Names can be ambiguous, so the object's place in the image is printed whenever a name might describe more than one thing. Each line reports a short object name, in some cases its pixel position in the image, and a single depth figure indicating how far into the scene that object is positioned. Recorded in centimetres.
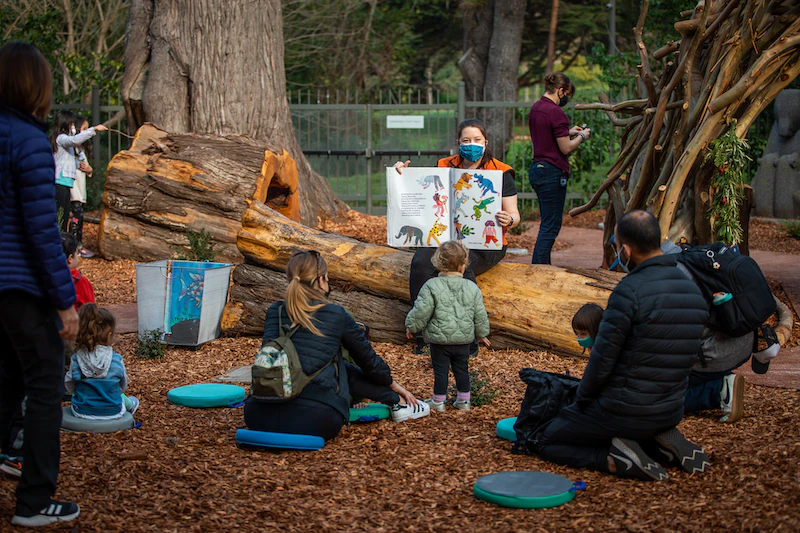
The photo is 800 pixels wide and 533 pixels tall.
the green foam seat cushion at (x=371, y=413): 480
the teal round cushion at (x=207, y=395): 511
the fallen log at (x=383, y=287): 605
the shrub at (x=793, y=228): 1162
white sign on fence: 1505
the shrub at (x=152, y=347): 627
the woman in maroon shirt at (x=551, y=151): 710
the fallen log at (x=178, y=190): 875
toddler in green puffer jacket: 493
